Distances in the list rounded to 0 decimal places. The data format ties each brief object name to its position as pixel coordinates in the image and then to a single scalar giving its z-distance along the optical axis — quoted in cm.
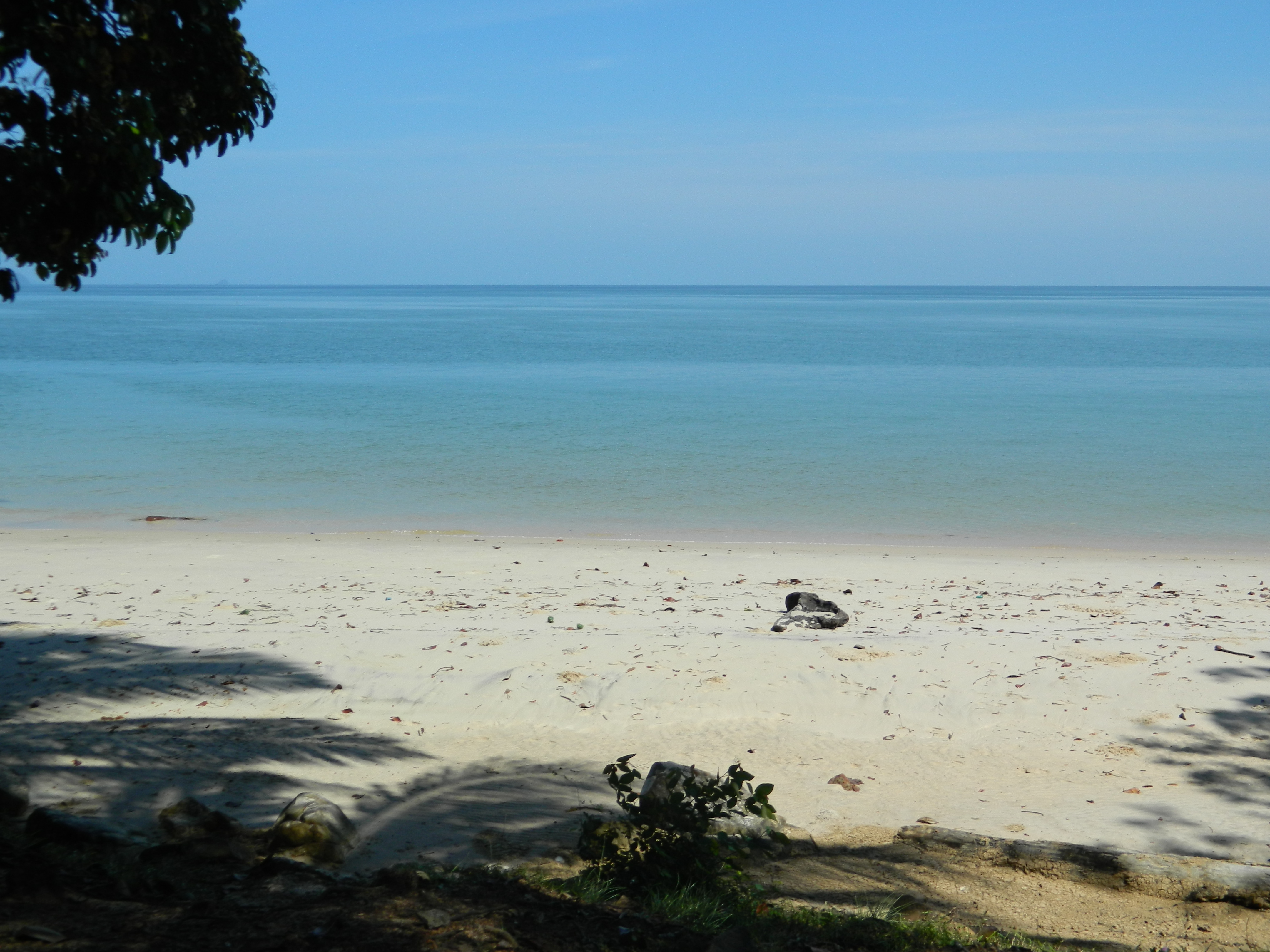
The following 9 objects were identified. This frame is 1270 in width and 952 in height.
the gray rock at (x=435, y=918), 349
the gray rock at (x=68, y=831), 427
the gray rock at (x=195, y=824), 464
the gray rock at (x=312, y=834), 454
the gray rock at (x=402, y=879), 381
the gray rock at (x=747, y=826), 500
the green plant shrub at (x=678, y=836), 408
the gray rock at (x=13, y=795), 476
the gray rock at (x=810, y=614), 912
